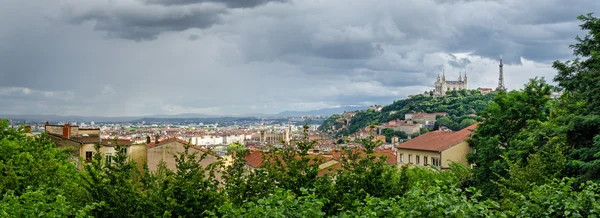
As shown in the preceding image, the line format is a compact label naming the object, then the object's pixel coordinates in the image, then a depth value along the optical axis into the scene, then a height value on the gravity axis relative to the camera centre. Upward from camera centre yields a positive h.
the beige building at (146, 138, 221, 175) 43.38 -2.62
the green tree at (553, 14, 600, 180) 19.31 +0.39
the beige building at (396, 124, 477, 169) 50.34 -3.05
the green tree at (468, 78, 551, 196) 30.14 -0.29
